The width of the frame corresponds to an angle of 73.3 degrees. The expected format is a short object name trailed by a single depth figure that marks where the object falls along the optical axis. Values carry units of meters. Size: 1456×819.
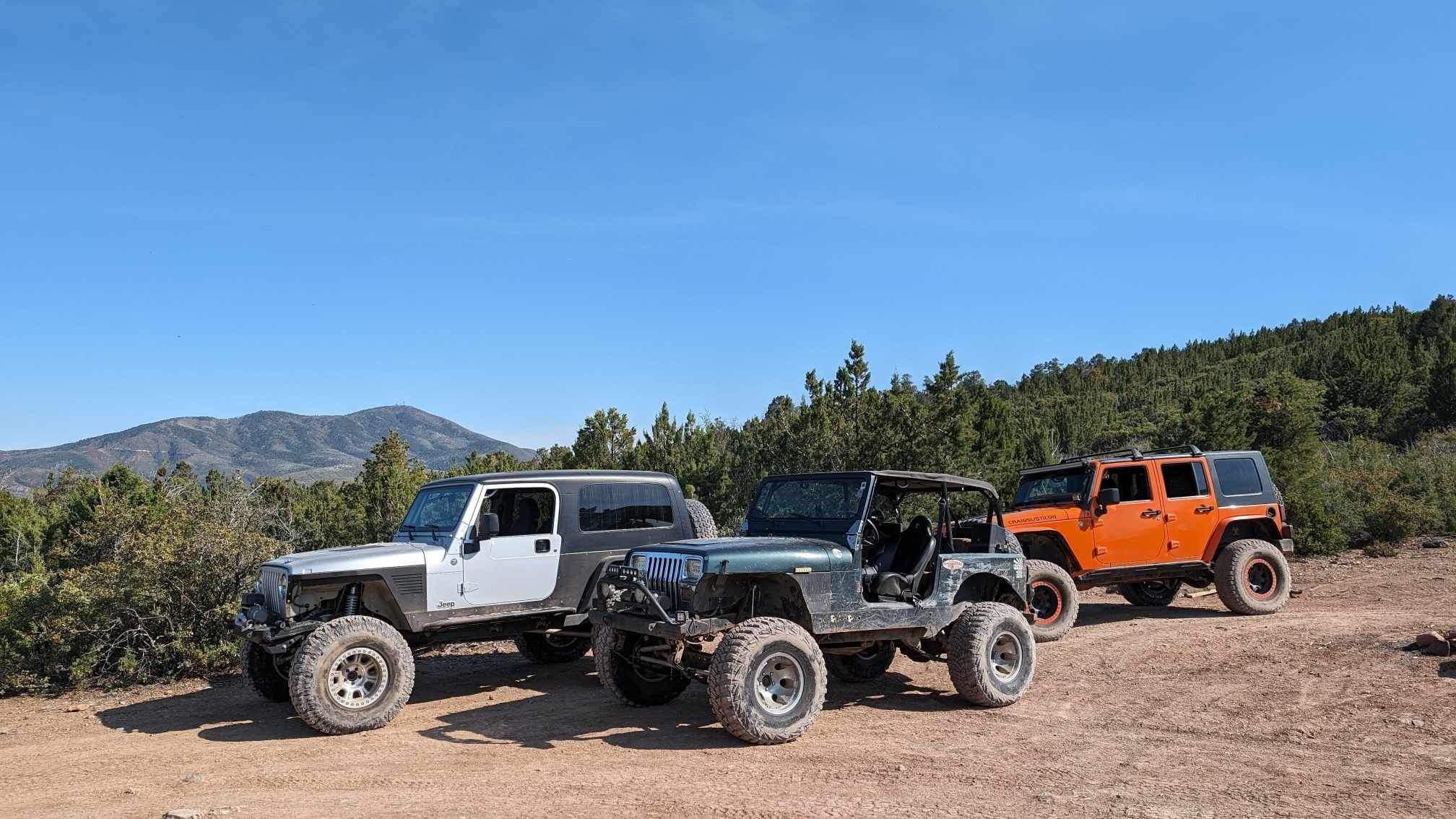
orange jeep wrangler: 12.12
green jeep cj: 7.16
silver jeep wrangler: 7.93
